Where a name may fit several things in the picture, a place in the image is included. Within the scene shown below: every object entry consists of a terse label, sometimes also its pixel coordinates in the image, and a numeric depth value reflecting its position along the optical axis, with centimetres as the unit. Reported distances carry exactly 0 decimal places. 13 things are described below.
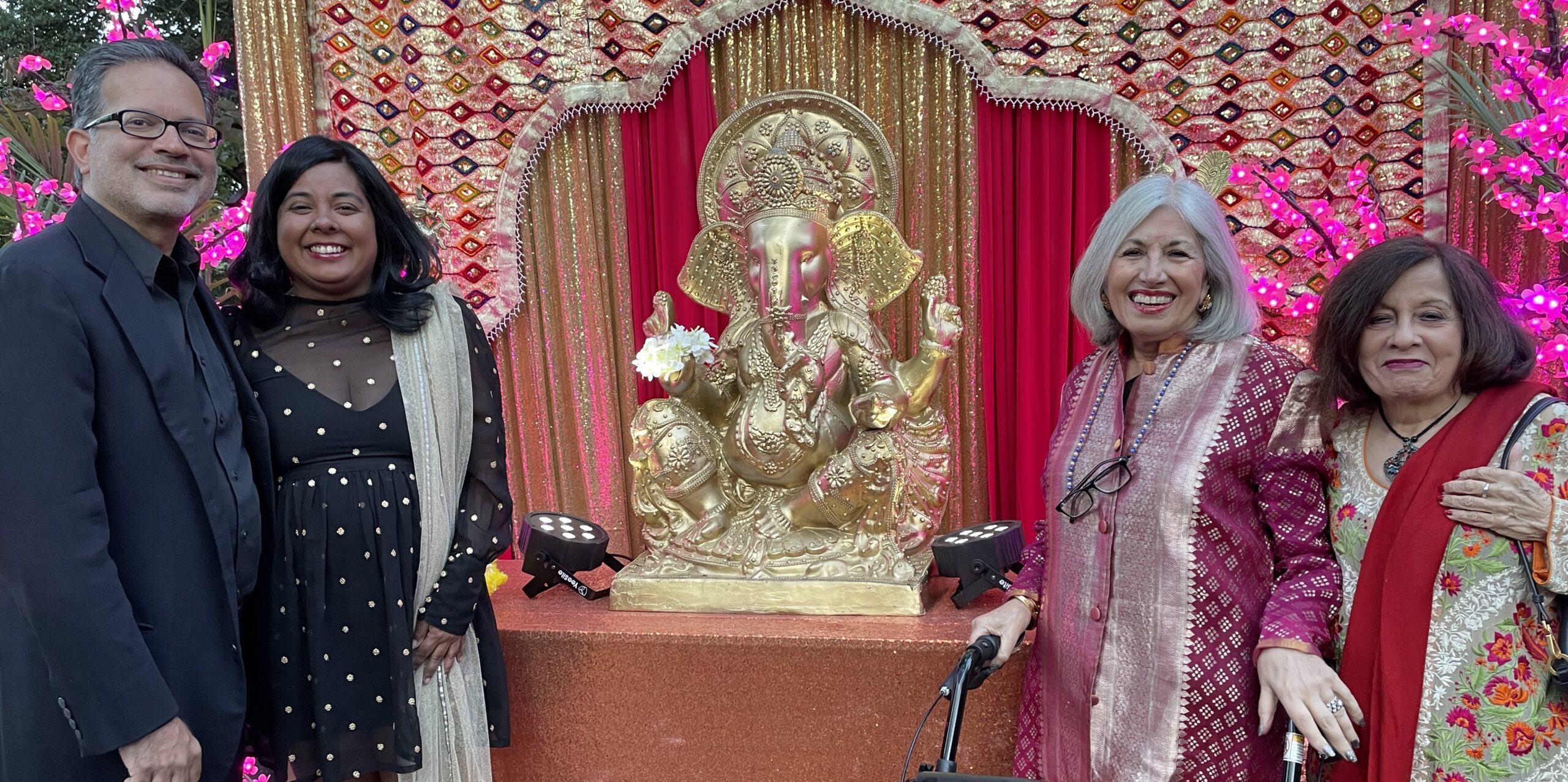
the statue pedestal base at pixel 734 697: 213
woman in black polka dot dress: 169
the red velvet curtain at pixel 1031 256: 344
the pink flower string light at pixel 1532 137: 244
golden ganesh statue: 239
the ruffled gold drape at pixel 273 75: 355
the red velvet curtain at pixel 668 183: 363
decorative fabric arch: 318
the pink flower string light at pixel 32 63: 274
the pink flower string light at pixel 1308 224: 312
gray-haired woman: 142
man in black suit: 127
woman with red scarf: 125
